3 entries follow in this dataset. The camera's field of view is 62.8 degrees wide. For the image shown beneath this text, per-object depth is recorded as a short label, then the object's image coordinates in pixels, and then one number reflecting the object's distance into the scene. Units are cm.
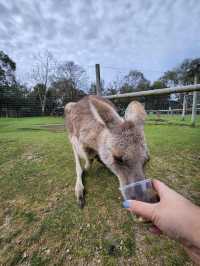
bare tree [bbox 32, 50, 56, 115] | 2298
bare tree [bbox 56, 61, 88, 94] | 2088
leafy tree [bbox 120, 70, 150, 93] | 1833
